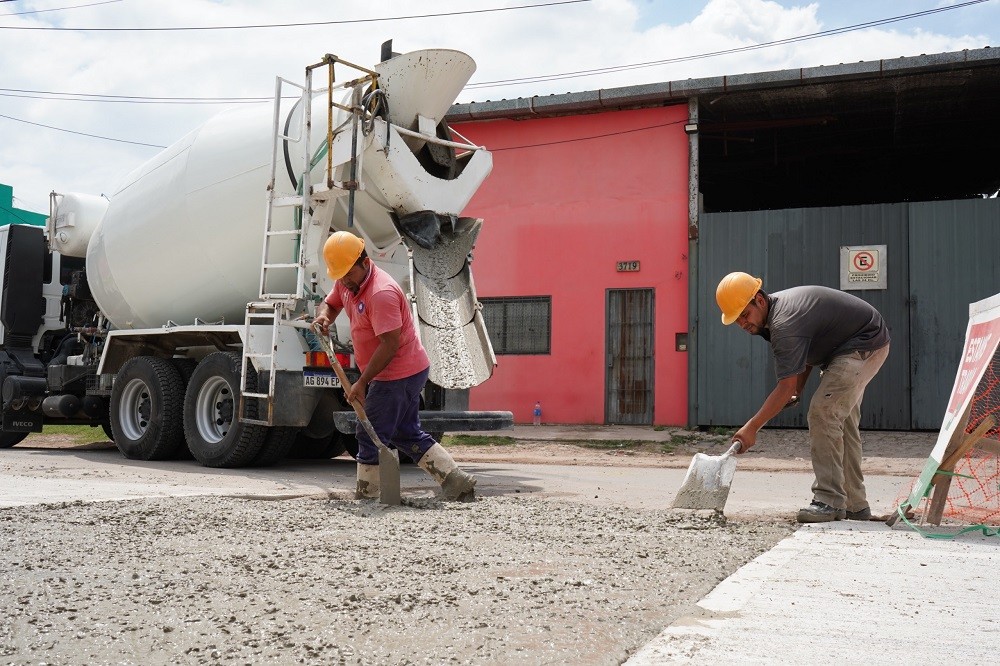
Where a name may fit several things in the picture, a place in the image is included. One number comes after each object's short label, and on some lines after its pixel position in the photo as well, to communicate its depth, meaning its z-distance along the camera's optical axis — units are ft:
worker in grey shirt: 18.49
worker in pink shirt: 20.33
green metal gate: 46.26
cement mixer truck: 29.09
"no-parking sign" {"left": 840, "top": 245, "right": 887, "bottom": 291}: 47.52
